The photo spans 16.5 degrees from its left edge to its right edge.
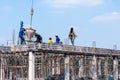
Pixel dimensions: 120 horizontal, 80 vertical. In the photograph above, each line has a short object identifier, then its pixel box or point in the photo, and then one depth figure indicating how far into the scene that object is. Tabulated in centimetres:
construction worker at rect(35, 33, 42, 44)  3203
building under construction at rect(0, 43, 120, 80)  3253
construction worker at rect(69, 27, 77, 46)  3459
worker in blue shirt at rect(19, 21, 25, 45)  3183
